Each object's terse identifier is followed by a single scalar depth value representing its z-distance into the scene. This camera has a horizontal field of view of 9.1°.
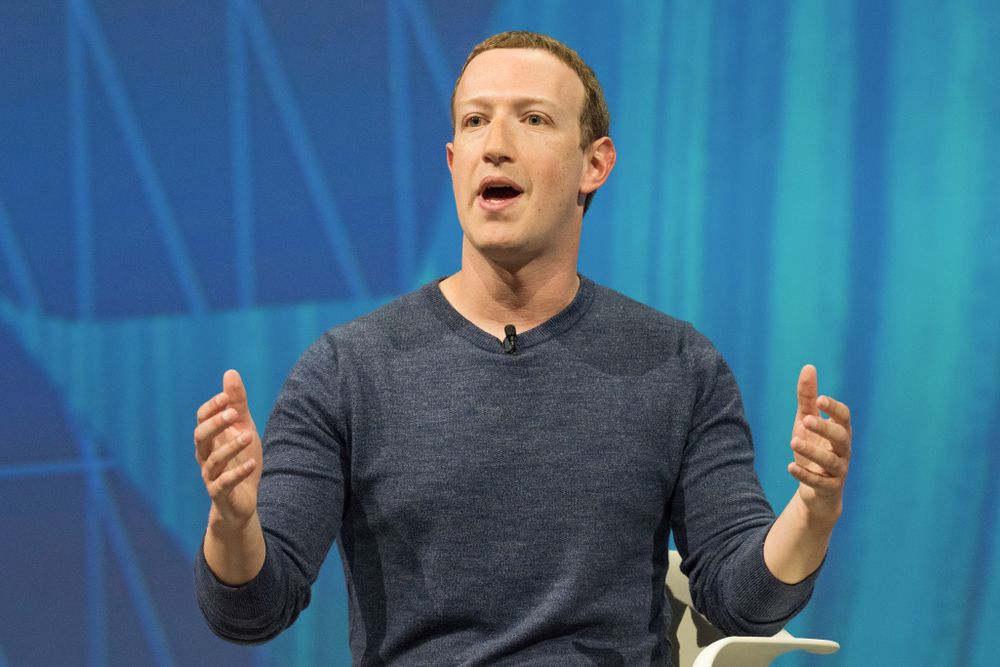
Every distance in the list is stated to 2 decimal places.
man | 5.92
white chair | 5.89
